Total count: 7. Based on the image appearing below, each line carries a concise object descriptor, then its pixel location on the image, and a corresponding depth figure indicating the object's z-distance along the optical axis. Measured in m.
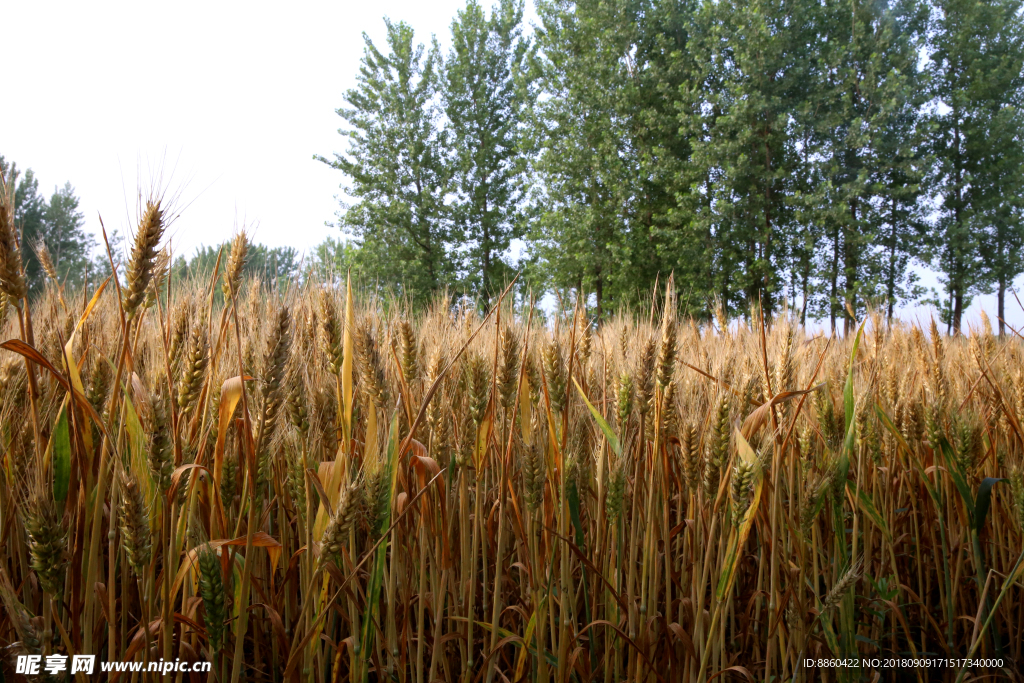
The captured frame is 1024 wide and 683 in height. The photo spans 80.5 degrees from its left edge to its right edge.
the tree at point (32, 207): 33.09
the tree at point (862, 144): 20.03
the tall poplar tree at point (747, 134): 20.27
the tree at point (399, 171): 26.64
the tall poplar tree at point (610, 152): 21.17
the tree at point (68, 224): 35.66
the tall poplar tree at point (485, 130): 27.36
